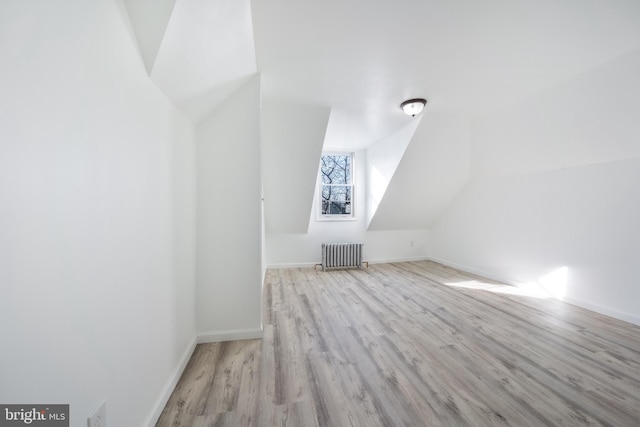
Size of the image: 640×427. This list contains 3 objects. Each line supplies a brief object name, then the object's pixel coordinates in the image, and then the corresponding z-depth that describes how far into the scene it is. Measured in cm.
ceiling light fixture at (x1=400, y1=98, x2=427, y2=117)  284
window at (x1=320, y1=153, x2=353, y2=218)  512
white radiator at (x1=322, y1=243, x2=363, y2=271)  474
